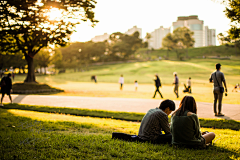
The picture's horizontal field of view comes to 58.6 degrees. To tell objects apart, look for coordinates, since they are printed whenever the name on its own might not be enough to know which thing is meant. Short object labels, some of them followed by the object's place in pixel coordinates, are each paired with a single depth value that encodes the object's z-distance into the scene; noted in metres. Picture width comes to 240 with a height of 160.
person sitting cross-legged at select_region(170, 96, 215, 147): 4.30
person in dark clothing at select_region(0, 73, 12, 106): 12.48
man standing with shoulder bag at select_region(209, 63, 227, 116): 8.87
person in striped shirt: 4.63
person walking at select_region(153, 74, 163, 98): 16.98
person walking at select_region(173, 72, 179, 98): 17.05
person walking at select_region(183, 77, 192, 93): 22.11
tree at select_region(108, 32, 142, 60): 94.56
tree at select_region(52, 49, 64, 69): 77.19
